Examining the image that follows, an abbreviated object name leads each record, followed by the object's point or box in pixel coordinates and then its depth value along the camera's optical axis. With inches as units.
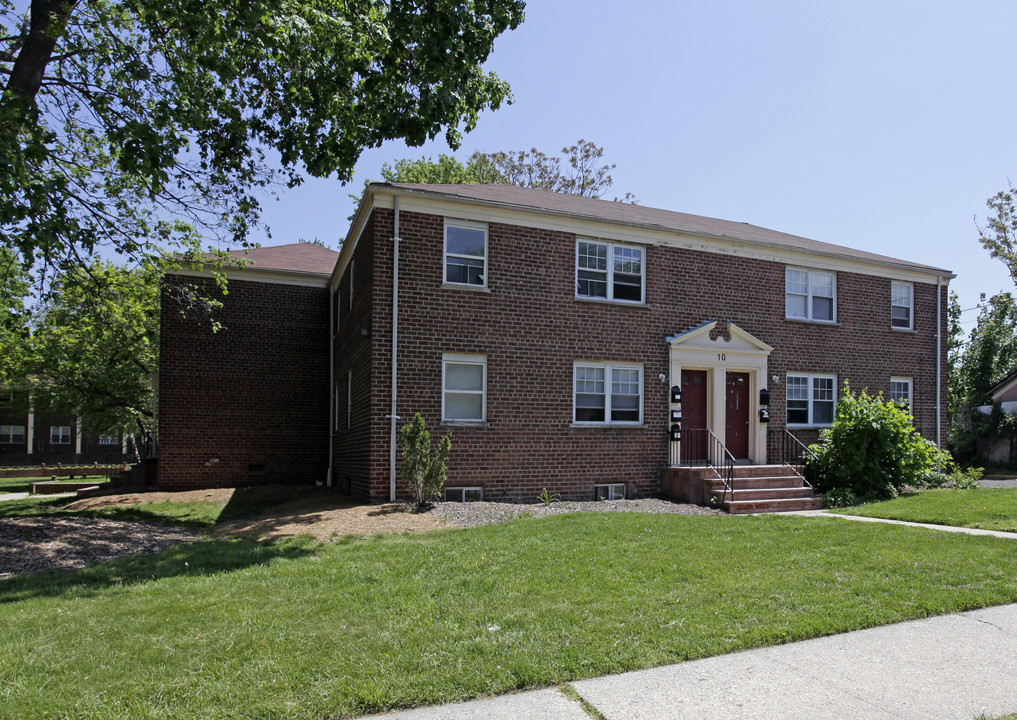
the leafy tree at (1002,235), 1382.9
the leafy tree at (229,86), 357.7
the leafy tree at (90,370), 877.2
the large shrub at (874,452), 538.0
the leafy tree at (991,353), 1088.2
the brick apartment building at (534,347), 520.7
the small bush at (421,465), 462.0
